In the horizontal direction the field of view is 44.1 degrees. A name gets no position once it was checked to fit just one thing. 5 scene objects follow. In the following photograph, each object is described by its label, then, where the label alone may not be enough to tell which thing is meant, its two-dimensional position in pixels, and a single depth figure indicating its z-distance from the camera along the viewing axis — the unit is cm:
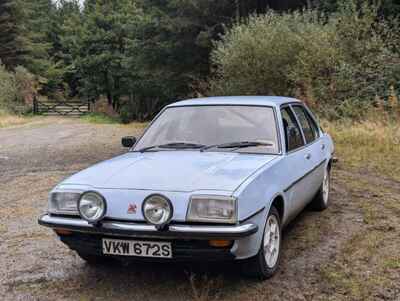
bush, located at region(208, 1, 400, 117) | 1555
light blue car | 359
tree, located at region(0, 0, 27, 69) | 4675
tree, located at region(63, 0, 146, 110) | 4300
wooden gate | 4209
